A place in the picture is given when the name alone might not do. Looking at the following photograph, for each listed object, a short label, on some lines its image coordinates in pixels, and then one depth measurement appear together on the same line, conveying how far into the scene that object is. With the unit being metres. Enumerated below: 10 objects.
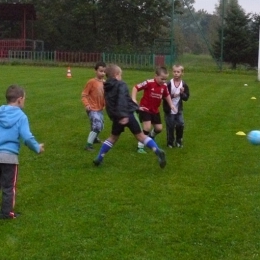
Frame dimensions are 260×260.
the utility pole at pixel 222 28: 41.00
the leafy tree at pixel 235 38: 46.56
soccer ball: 9.20
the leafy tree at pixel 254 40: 47.00
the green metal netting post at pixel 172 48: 40.78
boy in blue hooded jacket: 6.56
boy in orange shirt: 10.73
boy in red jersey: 10.57
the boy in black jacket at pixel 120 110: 9.12
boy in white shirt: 10.96
